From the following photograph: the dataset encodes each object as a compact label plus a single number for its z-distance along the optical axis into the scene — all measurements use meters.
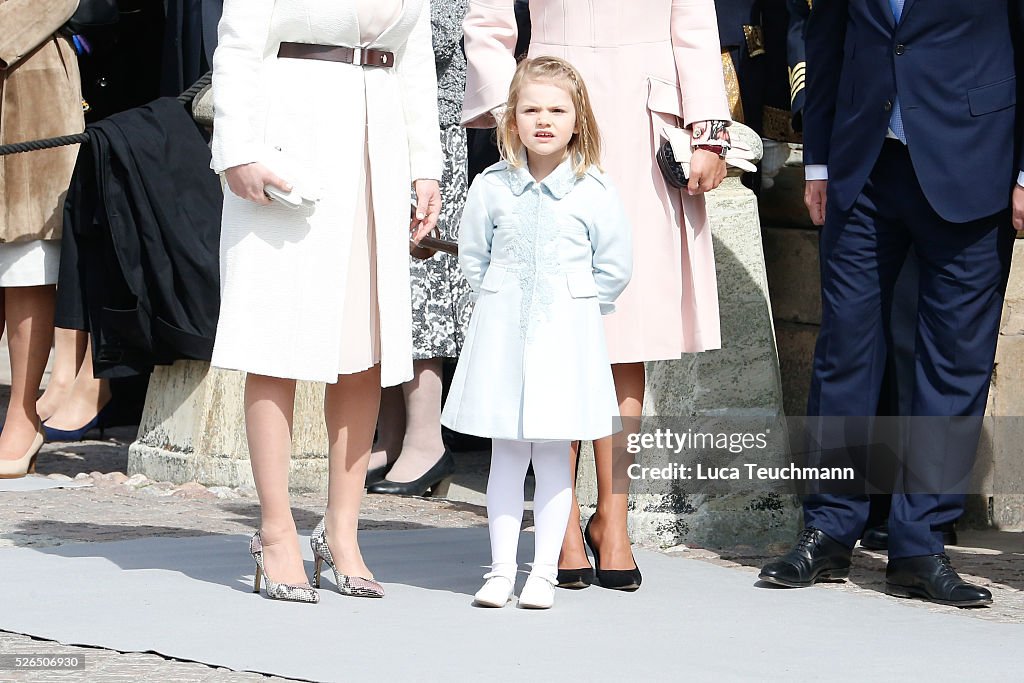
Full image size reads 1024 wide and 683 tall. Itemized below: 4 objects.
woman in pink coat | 8.99
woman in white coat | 8.11
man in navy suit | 8.71
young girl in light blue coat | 8.30
